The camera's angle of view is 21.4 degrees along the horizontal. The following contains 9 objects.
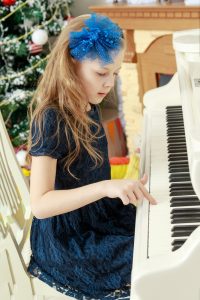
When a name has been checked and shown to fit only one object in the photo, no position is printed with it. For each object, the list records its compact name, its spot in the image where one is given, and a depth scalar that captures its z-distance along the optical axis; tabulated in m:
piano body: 0.82
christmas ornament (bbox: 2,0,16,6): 3.06
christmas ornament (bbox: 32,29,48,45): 3.09
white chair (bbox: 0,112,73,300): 1.38
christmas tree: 3.15
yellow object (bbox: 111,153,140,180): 2.83
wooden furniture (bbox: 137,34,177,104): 2.81
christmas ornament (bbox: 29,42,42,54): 3.19
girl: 1.27
